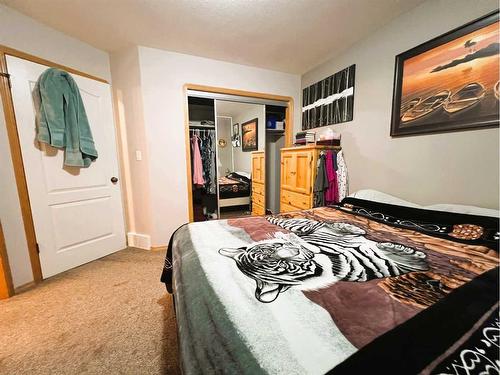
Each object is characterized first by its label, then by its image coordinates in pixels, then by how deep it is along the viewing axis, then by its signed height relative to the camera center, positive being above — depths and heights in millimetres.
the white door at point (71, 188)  1729 -267
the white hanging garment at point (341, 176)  2384 -227
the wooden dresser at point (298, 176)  2334 -226
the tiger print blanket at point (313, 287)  487 -466
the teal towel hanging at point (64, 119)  1767 +410
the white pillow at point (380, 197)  1680 -374
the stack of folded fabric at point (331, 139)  2410 +221
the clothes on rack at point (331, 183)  2340 -303
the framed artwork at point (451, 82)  1286 +539
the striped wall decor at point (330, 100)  2281 +736
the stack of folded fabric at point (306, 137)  2648 +275
